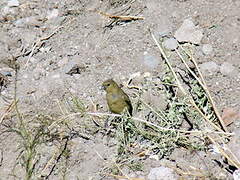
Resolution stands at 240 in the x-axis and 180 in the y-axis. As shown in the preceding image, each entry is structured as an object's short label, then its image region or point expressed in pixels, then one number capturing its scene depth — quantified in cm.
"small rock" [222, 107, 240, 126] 658
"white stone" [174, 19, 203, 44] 721
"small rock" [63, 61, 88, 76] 744
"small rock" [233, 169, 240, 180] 602
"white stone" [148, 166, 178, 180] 627
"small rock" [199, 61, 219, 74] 698
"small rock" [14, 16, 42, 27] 830
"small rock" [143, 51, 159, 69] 719
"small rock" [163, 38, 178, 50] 721
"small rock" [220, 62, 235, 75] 693
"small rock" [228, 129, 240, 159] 618
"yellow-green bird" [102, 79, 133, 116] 668
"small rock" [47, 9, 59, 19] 830
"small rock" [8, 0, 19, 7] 863
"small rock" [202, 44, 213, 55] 711
